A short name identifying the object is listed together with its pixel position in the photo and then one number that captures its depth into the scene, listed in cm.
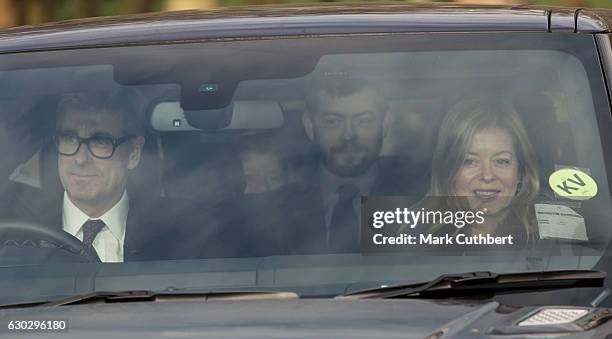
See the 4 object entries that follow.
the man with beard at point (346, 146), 682
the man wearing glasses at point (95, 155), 723
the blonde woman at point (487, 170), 673
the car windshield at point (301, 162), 663
